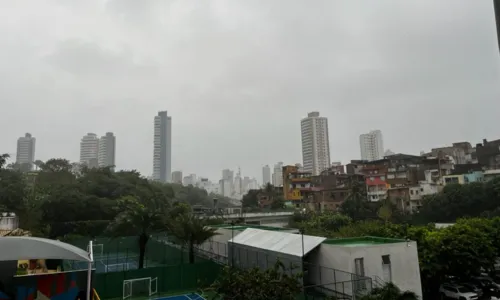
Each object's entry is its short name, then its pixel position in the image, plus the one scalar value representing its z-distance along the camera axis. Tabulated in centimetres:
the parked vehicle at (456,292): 2080
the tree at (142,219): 2553
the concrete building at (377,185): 7181
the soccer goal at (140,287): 2005
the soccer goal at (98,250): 3238
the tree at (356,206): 6147
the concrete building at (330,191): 7531
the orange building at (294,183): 9100
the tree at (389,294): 1435
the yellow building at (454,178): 6956
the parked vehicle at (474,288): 2151
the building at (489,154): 7838
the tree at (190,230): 2553
